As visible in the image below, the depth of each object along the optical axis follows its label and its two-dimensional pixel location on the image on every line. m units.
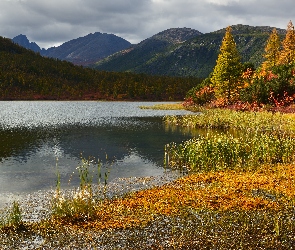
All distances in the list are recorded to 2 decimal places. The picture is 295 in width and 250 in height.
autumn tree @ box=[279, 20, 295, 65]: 100.75
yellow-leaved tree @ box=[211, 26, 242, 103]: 69.44
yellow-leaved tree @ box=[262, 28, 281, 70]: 103.88
